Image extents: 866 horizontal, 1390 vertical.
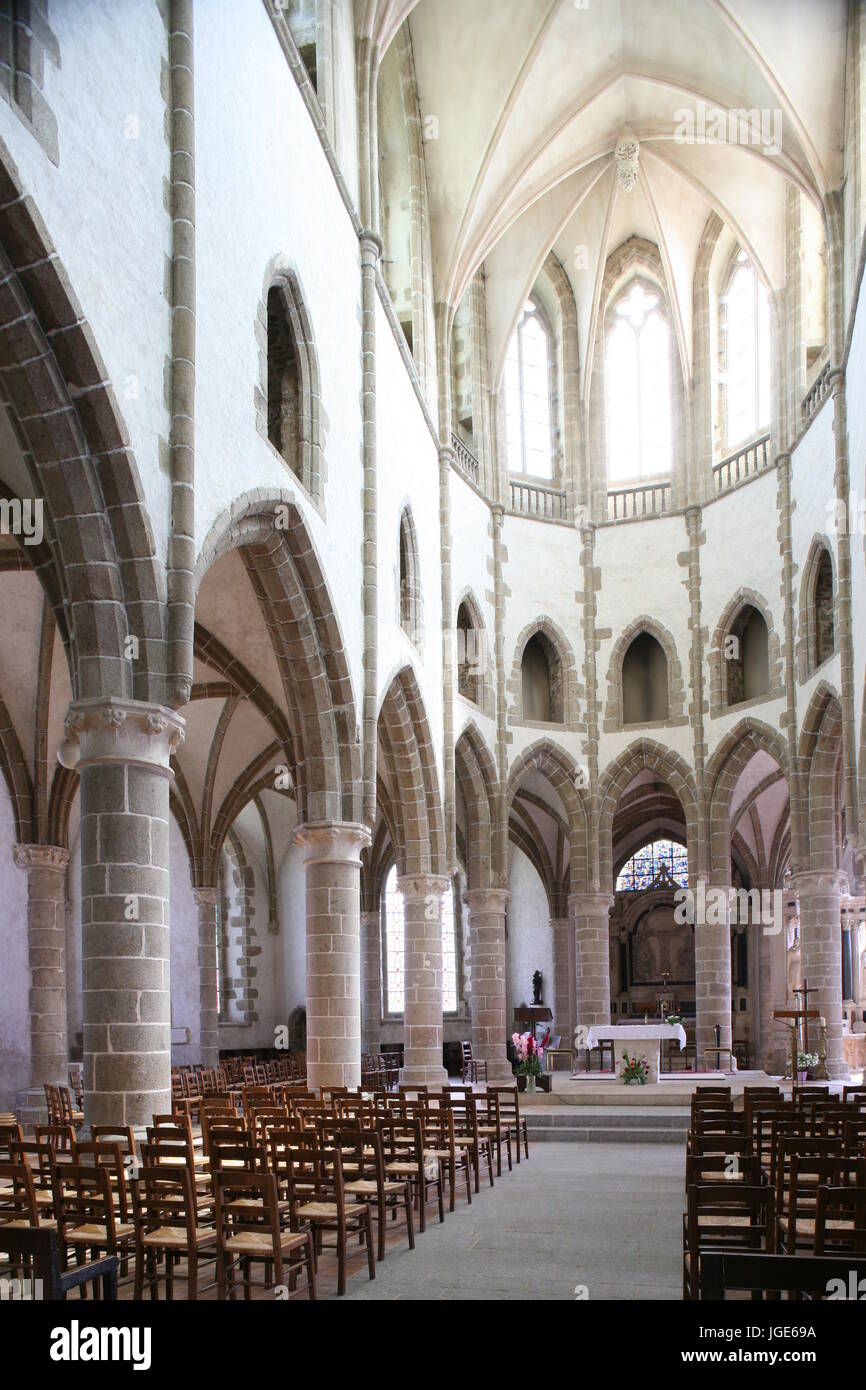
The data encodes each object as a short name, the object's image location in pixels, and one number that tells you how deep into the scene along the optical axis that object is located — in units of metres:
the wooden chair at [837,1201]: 5.35
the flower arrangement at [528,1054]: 19.72
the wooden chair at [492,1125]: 12.34
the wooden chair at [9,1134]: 9.05
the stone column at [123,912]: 9.70
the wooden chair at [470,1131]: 11.55
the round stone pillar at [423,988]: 21.20
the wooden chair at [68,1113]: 14.47
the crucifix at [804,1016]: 19.44
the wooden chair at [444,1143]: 10.58
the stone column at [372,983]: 30.73
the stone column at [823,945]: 22.42
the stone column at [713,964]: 25.17
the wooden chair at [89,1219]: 6.89
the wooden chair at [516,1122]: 13.43
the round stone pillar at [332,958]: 15.88
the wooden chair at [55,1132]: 8.92
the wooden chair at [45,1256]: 3.89
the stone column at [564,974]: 31.78
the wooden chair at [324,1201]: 7.60
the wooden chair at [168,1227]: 6.81
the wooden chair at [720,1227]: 6.19
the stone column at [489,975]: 24.53
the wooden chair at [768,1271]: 3.43
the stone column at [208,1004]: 24.69
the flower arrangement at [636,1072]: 20.34
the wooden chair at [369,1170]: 8.55
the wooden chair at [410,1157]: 9.56
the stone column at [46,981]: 18.94
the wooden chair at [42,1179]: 7.76
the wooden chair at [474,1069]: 23.48
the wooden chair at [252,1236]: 6.46
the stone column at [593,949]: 26.36
